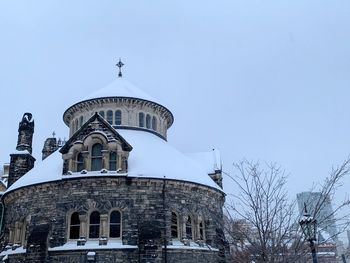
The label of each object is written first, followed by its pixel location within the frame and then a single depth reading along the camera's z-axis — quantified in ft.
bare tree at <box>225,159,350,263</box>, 35.60
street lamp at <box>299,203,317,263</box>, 37.50
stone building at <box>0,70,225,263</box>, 70.54
